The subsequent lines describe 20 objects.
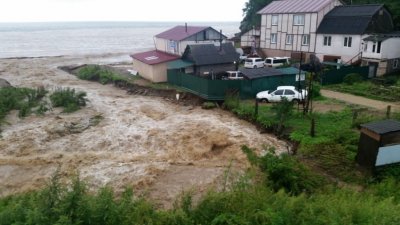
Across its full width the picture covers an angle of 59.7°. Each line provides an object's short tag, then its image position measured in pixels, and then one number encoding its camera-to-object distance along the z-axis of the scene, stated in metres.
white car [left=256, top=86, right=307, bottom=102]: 24.39
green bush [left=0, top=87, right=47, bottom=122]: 26.17
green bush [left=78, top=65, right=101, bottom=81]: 42.03
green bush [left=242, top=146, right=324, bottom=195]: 12.43
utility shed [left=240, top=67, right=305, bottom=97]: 26.94
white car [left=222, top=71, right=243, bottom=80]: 30.06
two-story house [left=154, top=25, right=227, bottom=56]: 39.50
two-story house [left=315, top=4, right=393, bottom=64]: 36.19
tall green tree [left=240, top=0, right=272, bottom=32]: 69.88
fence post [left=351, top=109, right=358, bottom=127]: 19.17
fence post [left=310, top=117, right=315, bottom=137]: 17.92
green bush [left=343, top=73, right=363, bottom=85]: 31.20
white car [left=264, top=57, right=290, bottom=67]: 38.97
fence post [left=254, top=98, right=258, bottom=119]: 21.98
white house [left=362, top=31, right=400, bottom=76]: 33.72
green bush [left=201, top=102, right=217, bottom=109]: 26.06
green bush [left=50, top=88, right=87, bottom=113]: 28.31
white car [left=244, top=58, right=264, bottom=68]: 38.81
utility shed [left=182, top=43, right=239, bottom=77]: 32.76
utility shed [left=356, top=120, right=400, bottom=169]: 13.12
